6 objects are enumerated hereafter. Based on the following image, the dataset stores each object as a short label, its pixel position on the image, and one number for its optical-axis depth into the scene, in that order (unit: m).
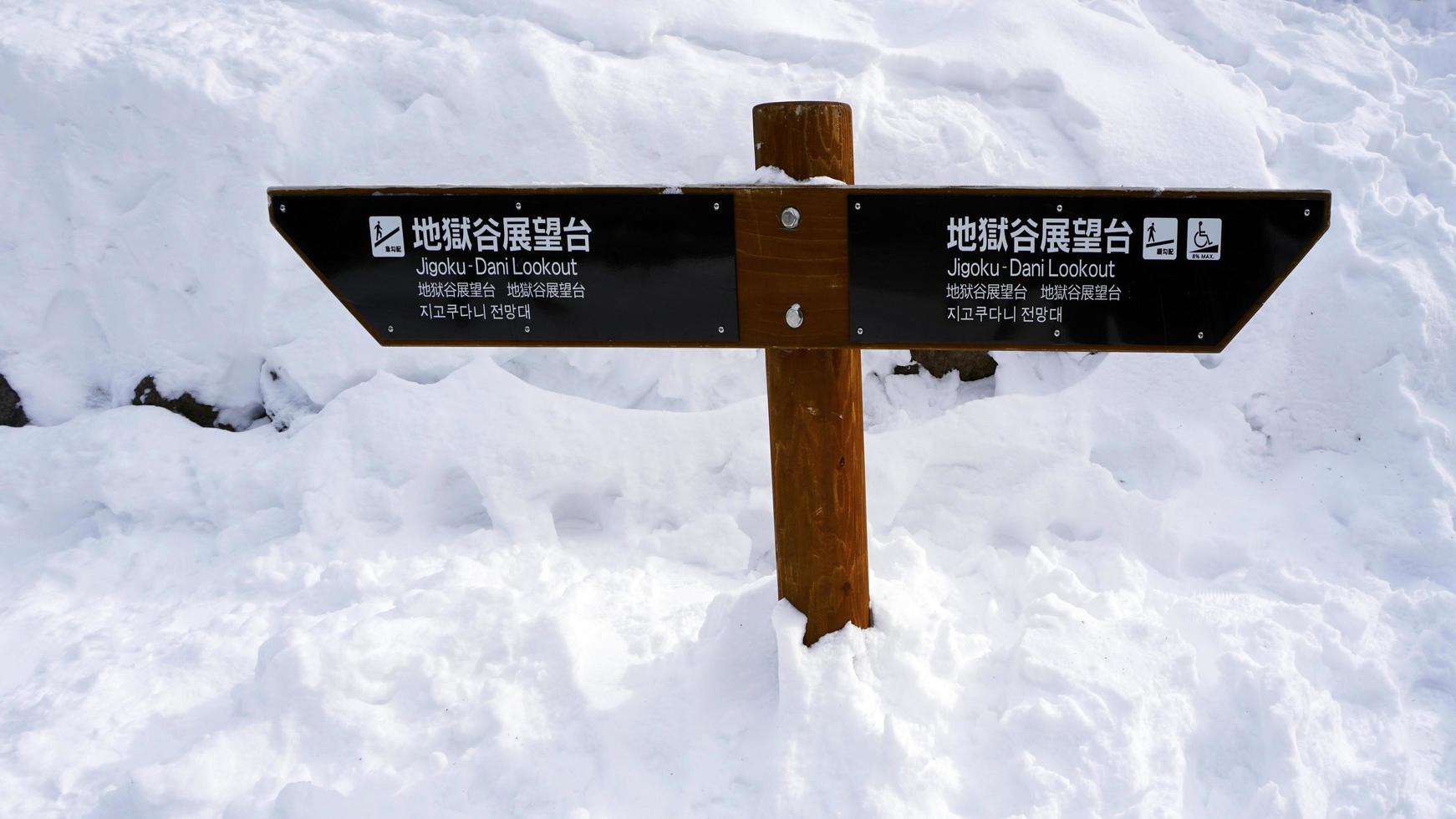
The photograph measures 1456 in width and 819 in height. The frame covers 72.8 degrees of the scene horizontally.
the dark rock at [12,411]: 4.12
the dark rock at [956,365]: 4.00
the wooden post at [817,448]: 2.32
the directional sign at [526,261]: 2.26
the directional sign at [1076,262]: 2.14
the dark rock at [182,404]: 4.12
